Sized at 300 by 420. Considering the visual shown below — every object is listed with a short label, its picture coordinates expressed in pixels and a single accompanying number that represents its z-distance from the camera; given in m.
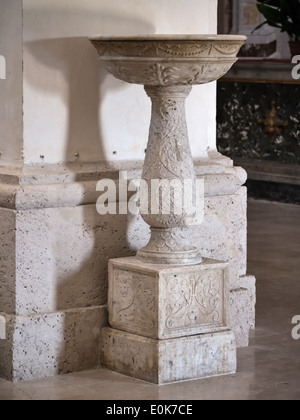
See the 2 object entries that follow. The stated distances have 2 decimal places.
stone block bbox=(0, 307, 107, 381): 4.31
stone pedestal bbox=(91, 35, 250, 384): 4.23
